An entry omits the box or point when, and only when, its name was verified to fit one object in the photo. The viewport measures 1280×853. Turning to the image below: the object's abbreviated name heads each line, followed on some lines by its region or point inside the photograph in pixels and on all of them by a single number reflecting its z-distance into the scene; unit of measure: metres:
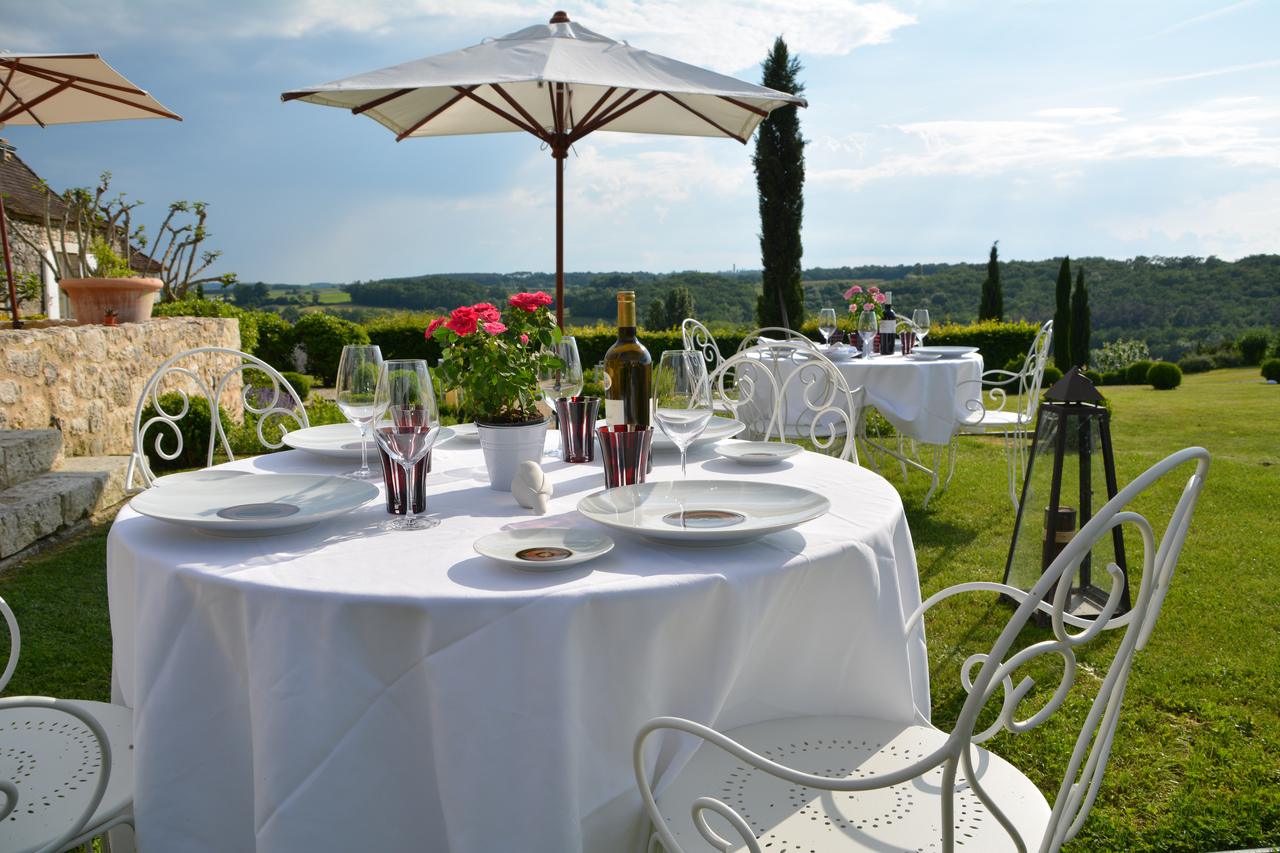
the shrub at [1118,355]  25.30
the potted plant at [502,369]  1.76
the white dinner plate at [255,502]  1.46
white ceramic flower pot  1.84
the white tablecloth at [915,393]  5.38
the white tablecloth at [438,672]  1.14
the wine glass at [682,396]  1.84
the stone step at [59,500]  4.86
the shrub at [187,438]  6.55
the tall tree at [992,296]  19.98
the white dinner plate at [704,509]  1.37
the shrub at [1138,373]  17.84
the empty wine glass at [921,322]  6.48
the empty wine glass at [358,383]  1.79
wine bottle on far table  6.14
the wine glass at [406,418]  1.56
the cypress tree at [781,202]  17.53
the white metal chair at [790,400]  5.22
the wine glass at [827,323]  6.39
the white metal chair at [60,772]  1.33
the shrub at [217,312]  9.67
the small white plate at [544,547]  1.26
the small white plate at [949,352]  6.12
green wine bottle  2.01
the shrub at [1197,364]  21.44
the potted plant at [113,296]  7.19
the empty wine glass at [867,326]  6.02
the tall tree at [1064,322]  18.88
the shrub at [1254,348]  21.05
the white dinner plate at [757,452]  2.13
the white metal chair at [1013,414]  5.00
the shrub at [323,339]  14.89
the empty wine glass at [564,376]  2.03
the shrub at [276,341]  15.00
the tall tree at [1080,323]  20.25
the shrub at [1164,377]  15.09
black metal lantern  3.55
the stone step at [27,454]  5.35
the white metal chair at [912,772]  1.02
